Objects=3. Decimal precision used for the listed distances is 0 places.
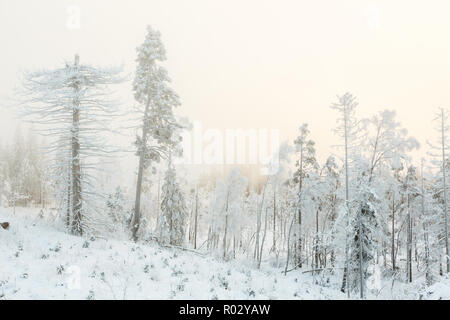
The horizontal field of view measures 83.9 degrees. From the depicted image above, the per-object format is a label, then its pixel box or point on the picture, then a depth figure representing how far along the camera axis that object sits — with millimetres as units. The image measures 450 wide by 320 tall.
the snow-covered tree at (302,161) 25453
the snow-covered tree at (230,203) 34750
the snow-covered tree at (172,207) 29047
